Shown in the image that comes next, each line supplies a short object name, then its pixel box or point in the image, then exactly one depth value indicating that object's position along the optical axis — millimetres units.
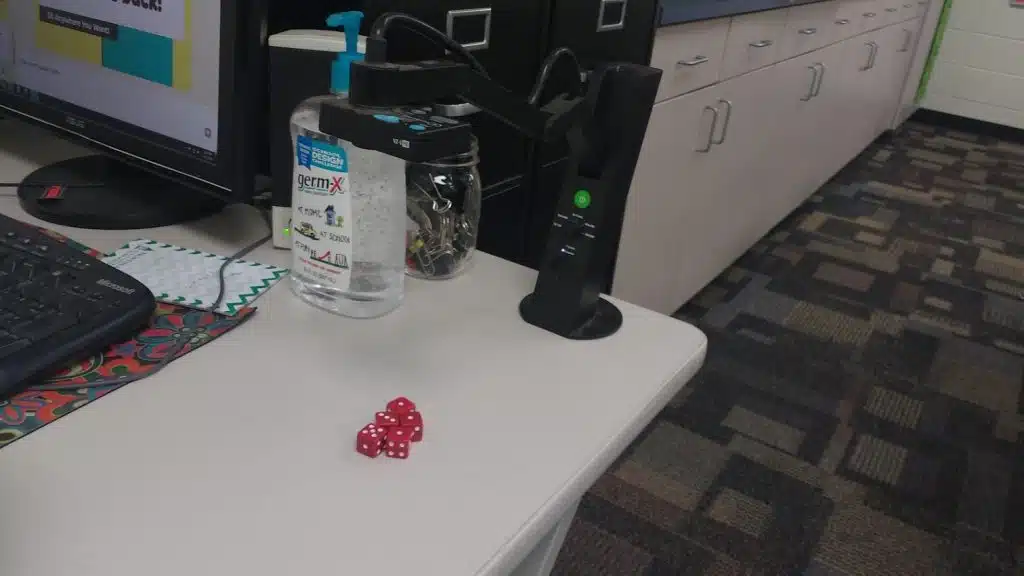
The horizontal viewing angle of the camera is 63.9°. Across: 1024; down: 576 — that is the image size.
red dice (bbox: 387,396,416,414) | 509
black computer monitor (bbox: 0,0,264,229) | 662
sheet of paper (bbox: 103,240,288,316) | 645
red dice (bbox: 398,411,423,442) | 499
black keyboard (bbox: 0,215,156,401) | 519
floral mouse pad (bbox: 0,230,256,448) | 496
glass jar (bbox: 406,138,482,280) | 721
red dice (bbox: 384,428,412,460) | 485
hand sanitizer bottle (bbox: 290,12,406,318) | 606
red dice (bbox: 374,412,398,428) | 495
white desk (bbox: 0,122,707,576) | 414
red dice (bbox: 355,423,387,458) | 484
